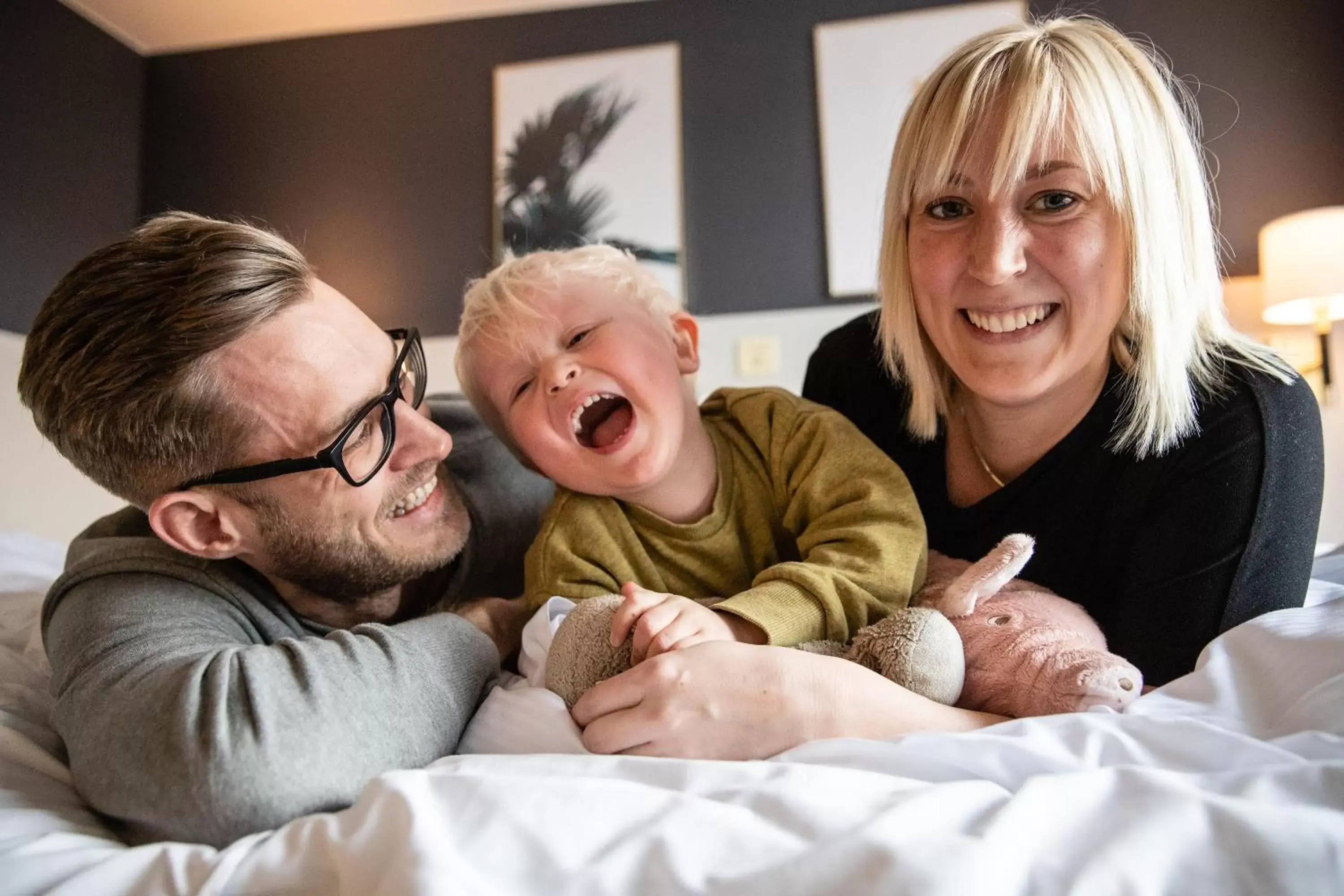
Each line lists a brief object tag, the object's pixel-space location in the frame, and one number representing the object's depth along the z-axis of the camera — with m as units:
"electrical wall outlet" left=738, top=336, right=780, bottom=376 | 3.33
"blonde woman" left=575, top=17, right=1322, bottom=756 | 1.04
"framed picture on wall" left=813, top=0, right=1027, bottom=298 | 3.37
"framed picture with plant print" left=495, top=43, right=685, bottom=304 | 3.53
